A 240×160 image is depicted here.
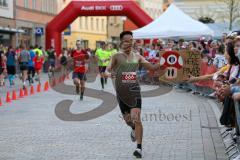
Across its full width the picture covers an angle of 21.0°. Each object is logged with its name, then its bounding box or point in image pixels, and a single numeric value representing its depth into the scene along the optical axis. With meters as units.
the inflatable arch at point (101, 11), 39.94
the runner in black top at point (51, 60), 35.87
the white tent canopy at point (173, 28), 27.09
